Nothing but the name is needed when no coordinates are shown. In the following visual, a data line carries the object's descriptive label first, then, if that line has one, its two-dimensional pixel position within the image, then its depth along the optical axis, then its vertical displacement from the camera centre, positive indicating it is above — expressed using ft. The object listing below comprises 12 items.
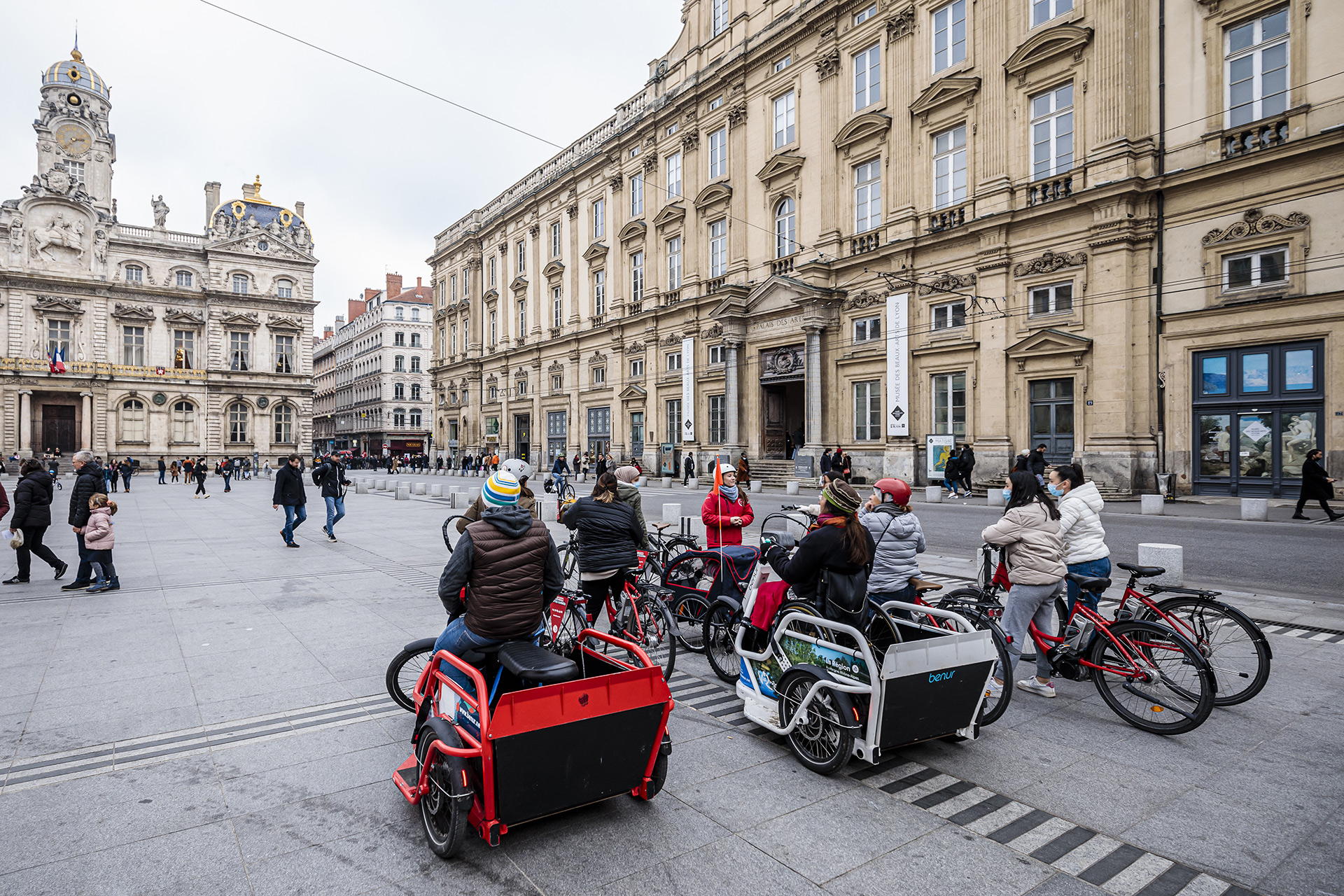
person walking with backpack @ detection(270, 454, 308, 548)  48.70 -3.28
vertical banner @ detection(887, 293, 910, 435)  90.48 +9.78
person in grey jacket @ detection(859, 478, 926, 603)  18.76 -2.66
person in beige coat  18.80 -3.06
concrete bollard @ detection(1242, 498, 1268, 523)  54.95 -5.39
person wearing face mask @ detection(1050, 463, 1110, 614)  20.06 -2.62
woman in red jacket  27.53 -2.62
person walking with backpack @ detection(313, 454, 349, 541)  52.44 -3.05
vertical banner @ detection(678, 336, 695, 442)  123.85 +10.49
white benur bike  14.58 -5.19
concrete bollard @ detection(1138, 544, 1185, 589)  31.01 -5.23
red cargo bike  11.41 -4.99
